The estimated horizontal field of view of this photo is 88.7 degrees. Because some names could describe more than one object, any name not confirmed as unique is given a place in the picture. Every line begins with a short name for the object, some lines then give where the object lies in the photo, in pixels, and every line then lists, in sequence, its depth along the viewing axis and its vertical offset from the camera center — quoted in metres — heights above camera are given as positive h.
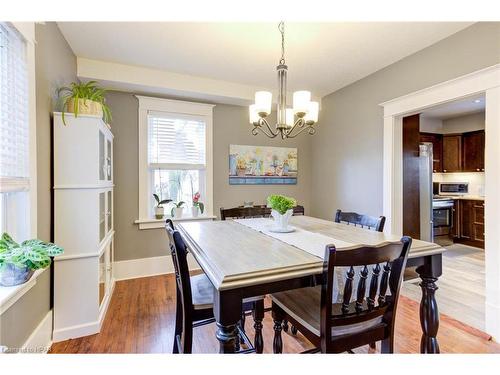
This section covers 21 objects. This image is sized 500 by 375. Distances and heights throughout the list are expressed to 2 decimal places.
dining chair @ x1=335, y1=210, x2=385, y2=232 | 1.96 -0.30
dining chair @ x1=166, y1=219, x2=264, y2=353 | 1.31 -0.64
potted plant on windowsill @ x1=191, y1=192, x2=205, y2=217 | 3.46 -0.28
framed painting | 3.73 +0.31
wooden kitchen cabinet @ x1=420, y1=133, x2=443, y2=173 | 5.23 +0.77
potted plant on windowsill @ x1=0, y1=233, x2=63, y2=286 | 1.31 -0.37
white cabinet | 1.94 -0.30
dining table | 1.02 -0.36
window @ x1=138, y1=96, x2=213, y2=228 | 3.27 +0.45
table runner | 1.23 -0.34
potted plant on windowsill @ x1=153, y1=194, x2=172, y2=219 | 3.30 -0.28
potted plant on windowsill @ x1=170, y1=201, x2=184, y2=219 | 3.38 -0.34
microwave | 5.15 -0.06
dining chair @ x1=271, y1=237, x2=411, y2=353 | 1.04 -0.56
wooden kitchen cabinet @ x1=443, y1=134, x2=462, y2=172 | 5.09 +0.66
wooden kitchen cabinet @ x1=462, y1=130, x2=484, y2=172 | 4.77 +0.65
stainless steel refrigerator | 3.49 -0.12
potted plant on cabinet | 1.97 +0.66
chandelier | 1.87 +0.59
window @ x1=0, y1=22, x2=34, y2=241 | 1.45 +0.31
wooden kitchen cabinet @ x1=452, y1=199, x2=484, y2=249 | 4.50 -0.68
